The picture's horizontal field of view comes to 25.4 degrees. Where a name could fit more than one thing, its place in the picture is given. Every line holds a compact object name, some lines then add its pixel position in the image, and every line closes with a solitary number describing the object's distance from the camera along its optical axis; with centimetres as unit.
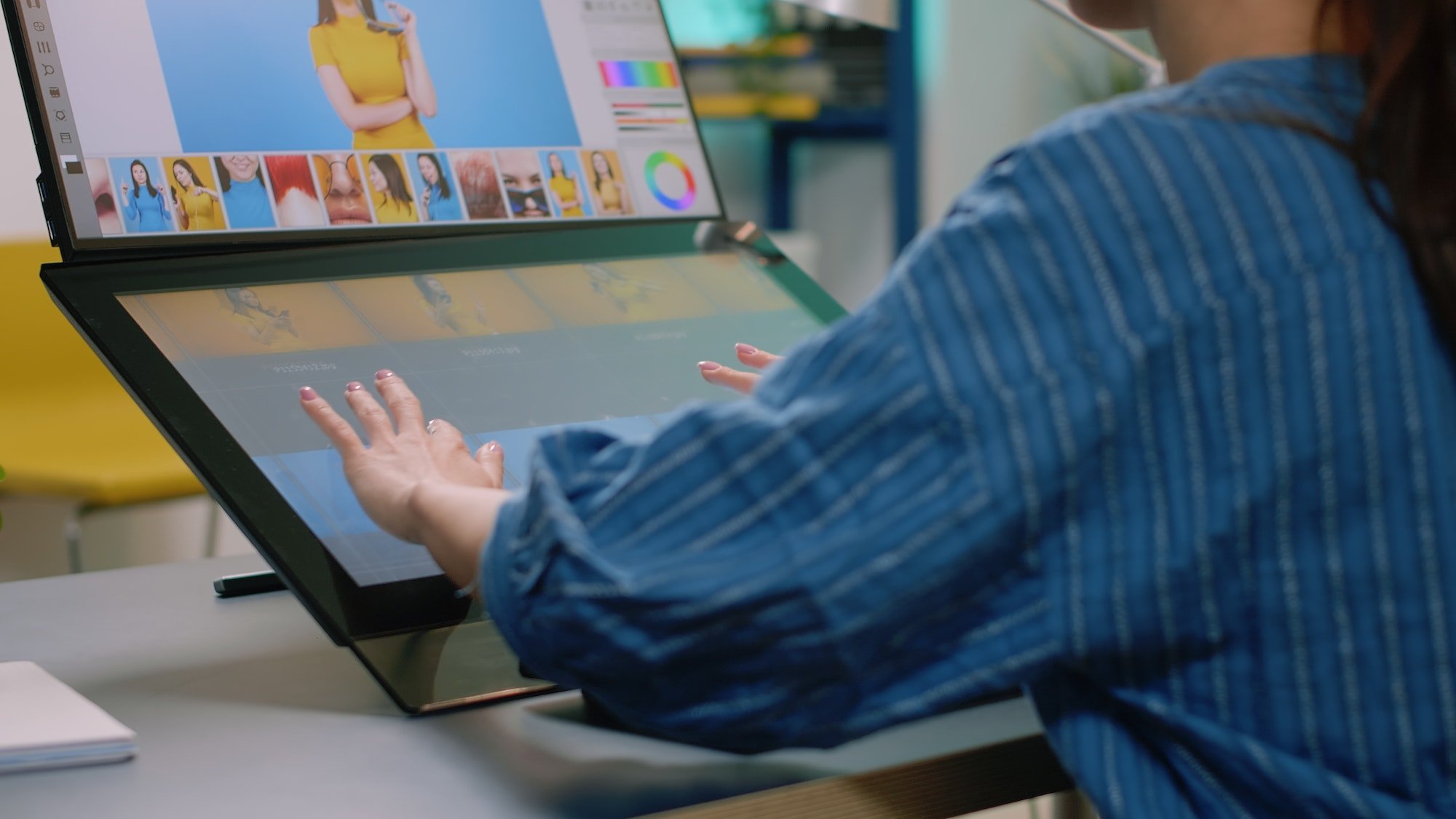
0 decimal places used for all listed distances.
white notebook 198
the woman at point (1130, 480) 185
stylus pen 232
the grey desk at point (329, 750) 195
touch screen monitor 209
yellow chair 357
